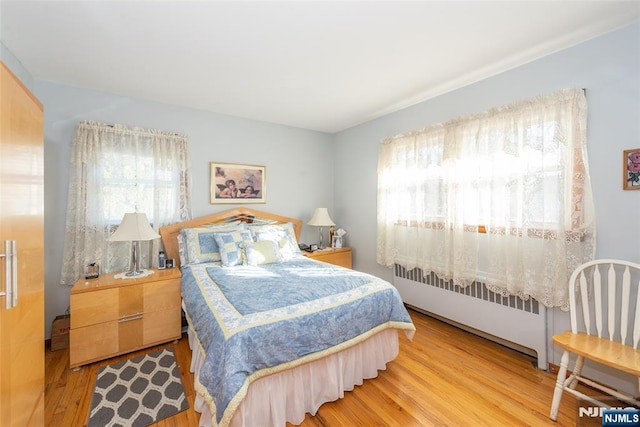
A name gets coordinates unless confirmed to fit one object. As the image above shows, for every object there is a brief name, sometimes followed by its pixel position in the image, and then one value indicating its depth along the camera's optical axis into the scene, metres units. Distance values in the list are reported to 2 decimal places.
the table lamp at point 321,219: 4.00
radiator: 2.23
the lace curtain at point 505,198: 2.01
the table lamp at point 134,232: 2.49
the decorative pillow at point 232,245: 2.86
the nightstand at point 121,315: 2.22
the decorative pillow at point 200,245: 2.94
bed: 1.45
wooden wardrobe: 1.07
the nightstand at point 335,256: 3.79
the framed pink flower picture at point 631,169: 1.76
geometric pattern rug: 1.71
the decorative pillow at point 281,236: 3.25
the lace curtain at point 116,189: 2.65
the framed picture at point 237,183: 3.49
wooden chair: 1.58
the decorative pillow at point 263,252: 2.92
